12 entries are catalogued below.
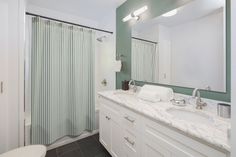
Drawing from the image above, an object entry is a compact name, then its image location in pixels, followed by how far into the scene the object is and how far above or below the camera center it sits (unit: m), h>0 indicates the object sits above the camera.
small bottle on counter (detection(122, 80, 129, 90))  2.10 -0.11
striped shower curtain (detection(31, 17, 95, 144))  1.81 -0.03
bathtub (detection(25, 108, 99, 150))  1.76 -0.99
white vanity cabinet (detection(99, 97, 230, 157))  0.77 -0.47
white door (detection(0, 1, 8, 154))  1.32 +0.04
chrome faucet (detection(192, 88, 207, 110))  1.16 -0.20
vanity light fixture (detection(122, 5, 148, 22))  1.77 +0.96
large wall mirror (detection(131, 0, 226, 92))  1.15 +0.36
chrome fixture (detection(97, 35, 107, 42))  2.79 +0.88
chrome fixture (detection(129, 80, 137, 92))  1.98 -0.12
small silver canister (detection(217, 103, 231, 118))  0.94 -0.24
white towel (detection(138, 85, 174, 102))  1.42 -0.18
